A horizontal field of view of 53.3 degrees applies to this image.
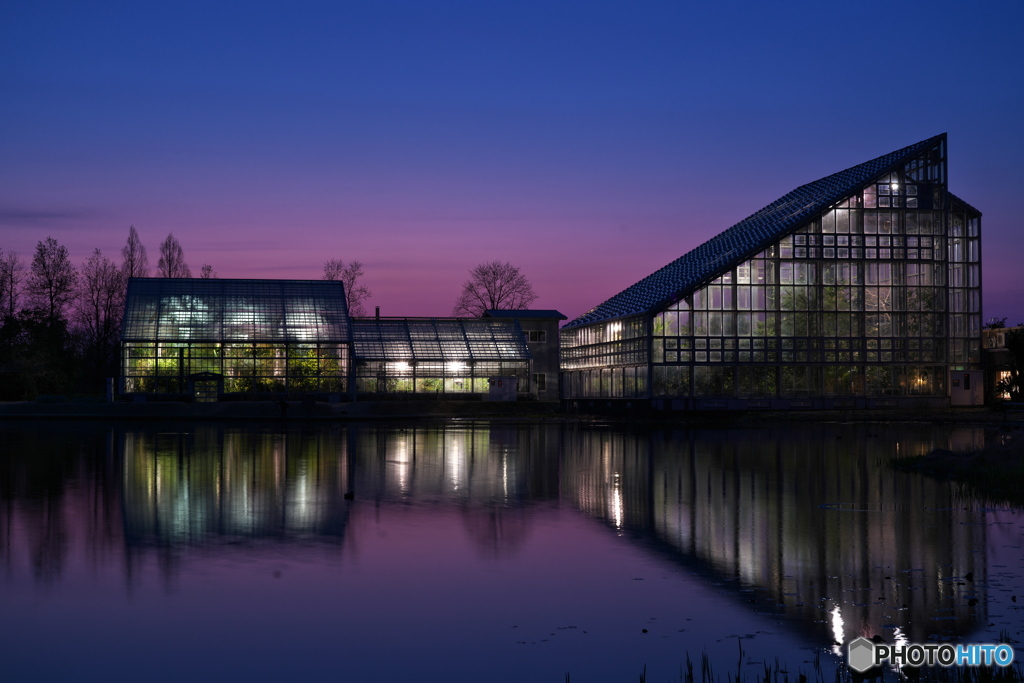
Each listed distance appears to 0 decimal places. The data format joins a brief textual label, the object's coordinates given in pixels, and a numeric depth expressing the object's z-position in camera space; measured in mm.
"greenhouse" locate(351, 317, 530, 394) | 87938
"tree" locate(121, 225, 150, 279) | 109750
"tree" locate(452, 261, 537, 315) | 120688
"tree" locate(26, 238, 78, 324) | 102500
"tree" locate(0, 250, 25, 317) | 100750
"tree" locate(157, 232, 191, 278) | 111875
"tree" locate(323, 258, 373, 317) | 124250
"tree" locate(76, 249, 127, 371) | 110188
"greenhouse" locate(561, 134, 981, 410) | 72375
